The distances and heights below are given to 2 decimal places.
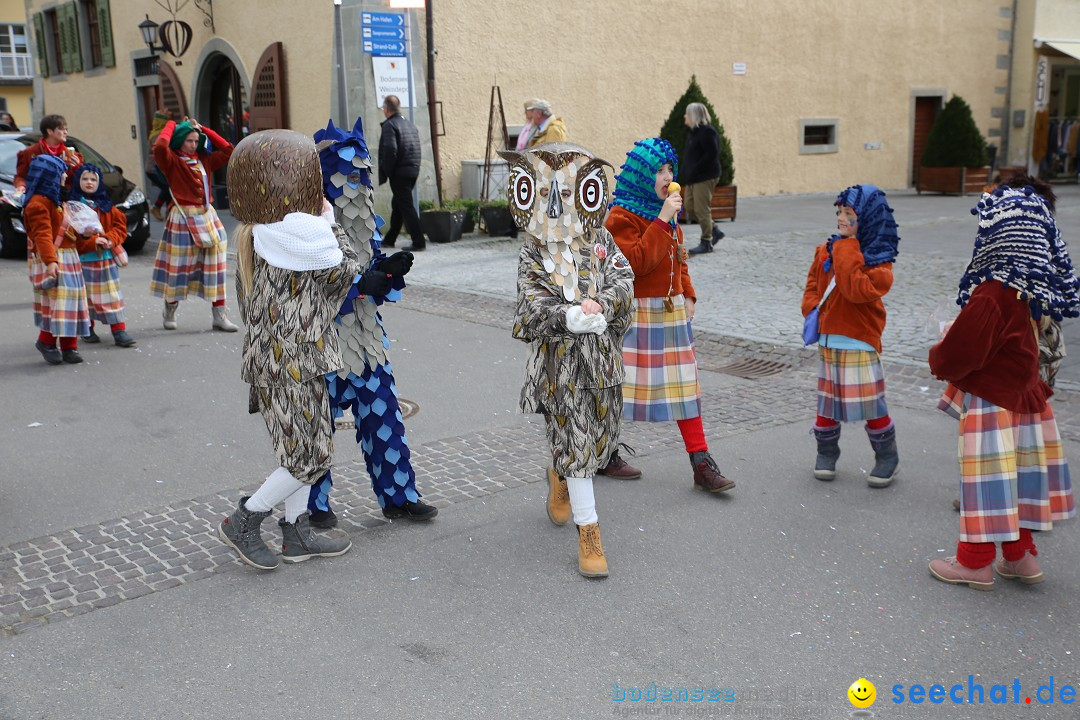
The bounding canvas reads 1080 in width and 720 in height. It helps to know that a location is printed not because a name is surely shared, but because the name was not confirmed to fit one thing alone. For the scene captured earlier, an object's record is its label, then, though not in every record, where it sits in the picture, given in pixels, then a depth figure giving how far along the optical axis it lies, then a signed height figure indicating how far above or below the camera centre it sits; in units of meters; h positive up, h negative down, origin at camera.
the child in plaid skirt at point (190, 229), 8.51 -0.55
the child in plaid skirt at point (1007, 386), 3.57 -0.84
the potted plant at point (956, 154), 20.06 -0.15
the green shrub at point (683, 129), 15.39 +0.32
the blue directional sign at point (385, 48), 14.30 +1.47
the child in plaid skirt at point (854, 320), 4.58 -0.78
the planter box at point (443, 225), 14.20 -0.92
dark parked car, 13.79 -0.58
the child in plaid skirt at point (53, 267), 7.32 -0.74
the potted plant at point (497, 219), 14.62 -0.87
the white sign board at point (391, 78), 14.43 +1.08
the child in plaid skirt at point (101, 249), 7.72 -0.65
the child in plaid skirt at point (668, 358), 4.81 -0.94
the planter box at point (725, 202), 15.81 -0.77
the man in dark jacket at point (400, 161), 12.91 -0.05
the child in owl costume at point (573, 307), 3.87 -0.56
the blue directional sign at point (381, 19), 14.23 +1.85
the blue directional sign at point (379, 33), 14.27 +1.67
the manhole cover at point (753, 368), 7.16 -1.49
